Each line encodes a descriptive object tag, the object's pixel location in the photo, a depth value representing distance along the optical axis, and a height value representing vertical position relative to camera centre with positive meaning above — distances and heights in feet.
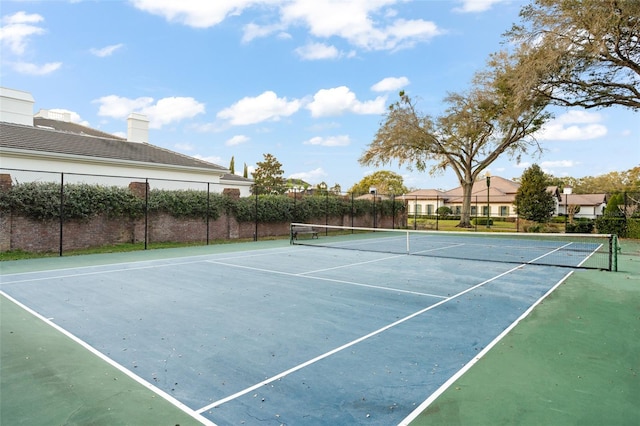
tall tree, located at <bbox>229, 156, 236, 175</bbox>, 167.94 +20.82
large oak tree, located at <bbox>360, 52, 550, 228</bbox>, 85.10 +19.05
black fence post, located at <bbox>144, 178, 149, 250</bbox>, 46.15 -0.56
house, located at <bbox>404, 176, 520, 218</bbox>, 159.94 +5.17
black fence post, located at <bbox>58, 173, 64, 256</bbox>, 39.81 +0.37
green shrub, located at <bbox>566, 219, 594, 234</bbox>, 74.38 -3.18
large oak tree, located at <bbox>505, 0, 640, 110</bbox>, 43.27 +20.40
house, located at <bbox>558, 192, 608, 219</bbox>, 173.99 +4.14
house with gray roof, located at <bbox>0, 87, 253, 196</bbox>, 52.01 +9.25
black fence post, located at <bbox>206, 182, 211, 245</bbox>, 54.06 +1.38
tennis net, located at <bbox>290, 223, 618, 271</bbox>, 39.61 -4.96
